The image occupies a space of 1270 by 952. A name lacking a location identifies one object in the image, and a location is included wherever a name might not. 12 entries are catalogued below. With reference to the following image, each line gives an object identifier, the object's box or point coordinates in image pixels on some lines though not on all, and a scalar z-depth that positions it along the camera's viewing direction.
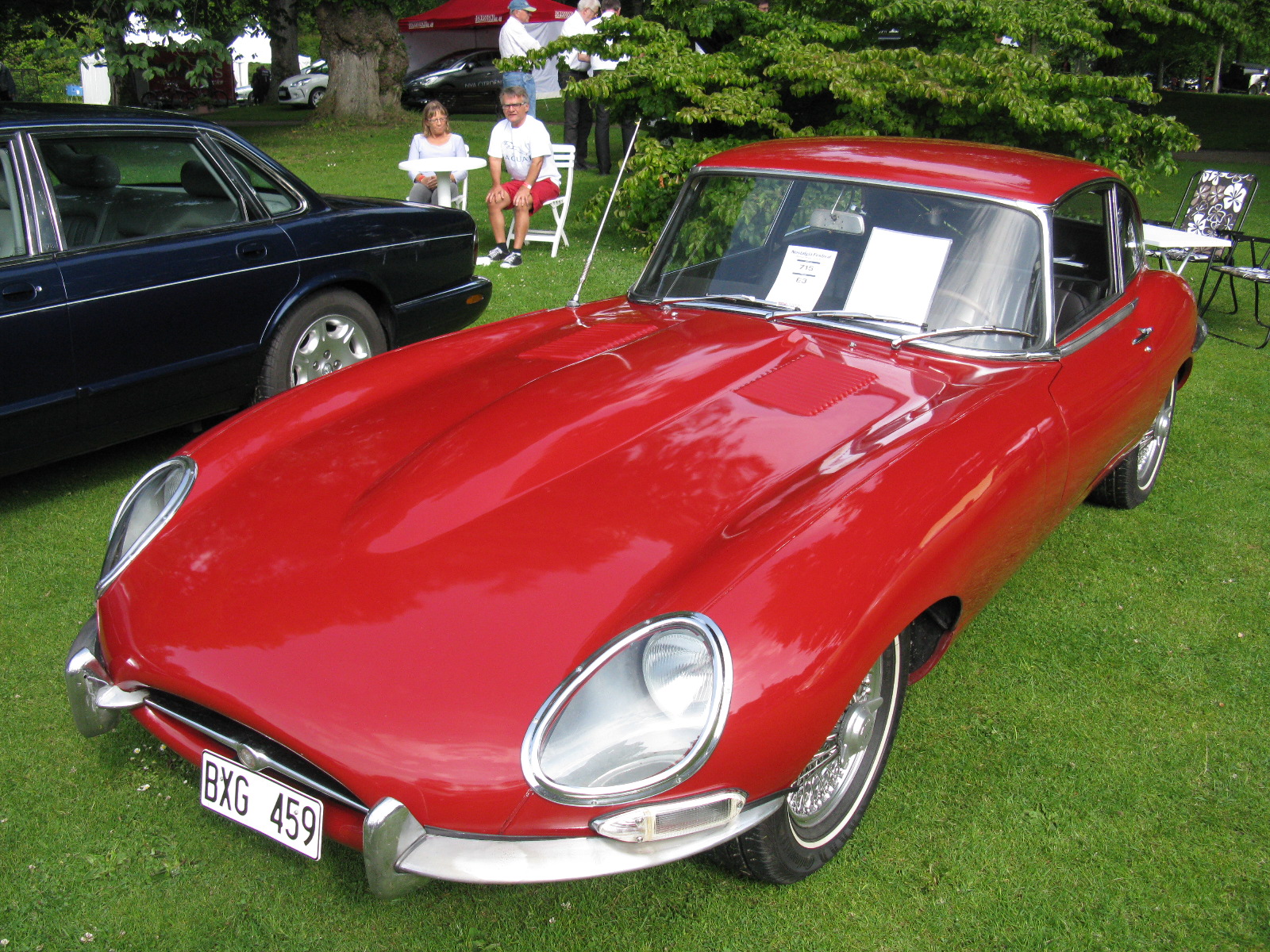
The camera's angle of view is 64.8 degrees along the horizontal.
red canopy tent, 22.19
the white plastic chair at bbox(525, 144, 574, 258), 8.84
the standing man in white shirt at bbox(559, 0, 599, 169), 10.35
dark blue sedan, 3.86
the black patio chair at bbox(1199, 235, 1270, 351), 6.84
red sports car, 1.87
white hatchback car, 26.00
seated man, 8.46
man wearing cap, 11.08
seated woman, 8.46
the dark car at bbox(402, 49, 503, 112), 21.67
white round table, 8.23
